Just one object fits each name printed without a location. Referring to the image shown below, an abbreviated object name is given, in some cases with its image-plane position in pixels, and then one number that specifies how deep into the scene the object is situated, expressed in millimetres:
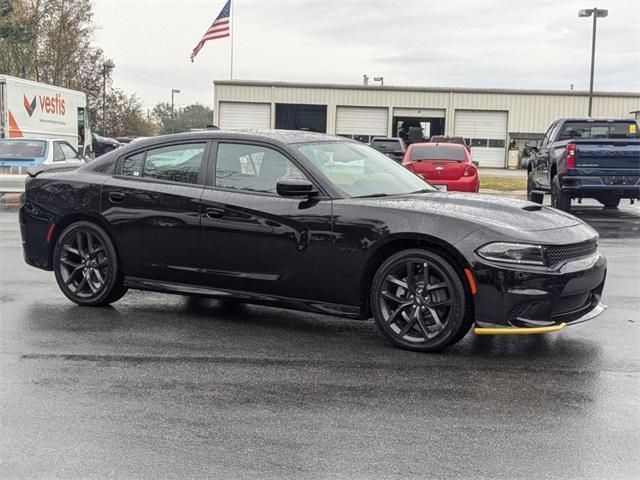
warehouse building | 56500
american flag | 34656
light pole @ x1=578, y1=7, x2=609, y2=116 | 33375
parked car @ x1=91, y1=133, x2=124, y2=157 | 48031
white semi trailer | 25672
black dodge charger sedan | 5523
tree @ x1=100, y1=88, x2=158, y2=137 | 77062
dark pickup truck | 15711
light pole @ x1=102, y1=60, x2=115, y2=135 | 70375
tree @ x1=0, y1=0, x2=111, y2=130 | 58094
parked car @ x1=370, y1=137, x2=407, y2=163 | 29986
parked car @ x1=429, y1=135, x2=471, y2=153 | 35031
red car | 17656
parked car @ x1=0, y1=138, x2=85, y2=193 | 19531
